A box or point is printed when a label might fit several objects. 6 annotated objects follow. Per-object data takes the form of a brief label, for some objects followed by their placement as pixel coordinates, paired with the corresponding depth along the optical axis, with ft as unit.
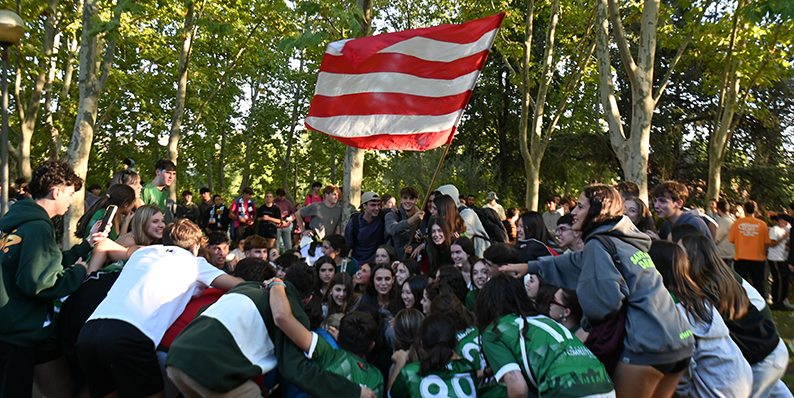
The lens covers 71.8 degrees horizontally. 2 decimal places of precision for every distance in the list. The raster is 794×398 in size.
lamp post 23.90
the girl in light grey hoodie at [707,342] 11.22
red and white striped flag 19.03
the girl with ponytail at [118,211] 14.87
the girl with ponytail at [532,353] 9.49
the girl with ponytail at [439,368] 10.91
